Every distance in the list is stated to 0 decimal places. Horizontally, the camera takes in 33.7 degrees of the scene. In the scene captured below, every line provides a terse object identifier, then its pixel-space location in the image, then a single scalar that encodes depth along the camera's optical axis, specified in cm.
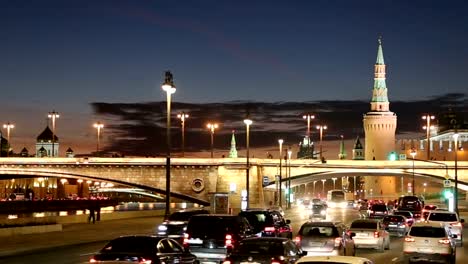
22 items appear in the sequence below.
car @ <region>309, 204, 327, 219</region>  7319
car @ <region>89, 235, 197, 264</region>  1761
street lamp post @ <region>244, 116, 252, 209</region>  5670
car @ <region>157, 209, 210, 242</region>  3394
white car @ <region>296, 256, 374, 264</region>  1346
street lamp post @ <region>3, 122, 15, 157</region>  10876
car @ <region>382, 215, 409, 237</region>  4681
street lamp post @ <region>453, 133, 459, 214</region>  7381
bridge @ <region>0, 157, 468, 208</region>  10294
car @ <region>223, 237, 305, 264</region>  1931
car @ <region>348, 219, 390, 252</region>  3484
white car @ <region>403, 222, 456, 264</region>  2761
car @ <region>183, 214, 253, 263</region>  2438
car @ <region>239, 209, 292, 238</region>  3057
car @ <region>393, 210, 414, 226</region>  5072
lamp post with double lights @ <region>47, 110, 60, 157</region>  9933
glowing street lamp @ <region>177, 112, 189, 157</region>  8219
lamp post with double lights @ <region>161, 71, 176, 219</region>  3628
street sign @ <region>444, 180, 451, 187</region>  7932
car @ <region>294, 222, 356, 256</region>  2595
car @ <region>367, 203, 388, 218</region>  5708
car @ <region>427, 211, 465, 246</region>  3894
